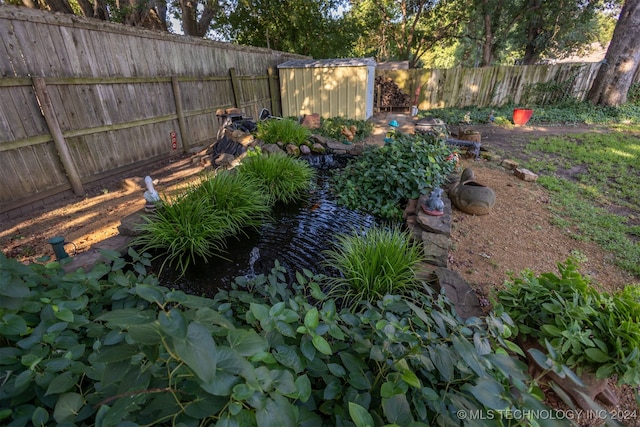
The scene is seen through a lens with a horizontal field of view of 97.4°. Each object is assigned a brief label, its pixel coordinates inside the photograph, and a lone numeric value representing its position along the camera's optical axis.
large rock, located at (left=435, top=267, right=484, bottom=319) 1.80
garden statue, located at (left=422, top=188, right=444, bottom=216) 2.93
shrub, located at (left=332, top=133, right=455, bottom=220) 3.49
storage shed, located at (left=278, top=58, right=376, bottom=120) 7.50
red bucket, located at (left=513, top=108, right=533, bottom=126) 7.81
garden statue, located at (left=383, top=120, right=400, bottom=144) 7.13
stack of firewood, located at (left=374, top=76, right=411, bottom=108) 11.34
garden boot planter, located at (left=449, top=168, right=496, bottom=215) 3.15
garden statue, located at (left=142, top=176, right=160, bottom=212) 2.78
